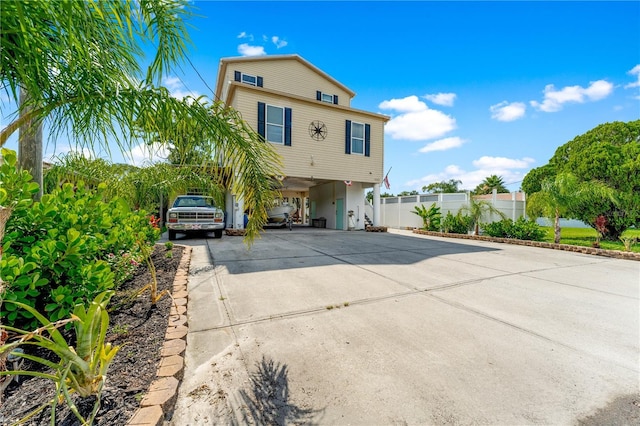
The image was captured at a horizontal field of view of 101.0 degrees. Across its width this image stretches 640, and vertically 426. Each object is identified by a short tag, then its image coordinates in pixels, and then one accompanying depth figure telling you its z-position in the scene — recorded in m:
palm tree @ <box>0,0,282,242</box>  1.27
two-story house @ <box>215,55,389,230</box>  12.59
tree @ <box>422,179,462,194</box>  49.71
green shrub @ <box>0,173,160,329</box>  1.87
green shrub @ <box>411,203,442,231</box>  14.59
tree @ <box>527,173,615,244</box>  9.70
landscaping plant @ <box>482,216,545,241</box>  10.59
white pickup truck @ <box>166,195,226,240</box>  9.96
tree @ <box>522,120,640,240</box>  10.69
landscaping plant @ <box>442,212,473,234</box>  12.80
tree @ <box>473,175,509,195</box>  41.12
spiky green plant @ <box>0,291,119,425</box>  1.42
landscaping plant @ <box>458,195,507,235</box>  12.35
